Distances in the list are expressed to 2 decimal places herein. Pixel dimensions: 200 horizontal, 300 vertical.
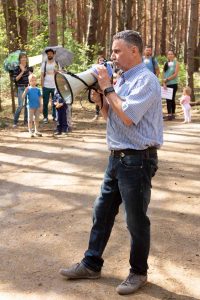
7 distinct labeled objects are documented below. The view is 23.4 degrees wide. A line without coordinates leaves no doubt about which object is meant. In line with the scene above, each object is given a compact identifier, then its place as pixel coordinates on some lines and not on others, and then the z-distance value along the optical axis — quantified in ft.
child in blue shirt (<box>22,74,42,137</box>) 36.22
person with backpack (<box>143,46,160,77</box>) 41.78
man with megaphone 11.70
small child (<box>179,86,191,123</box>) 41.57
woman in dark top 42.11
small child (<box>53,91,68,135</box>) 36.66
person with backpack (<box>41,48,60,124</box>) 40.91
